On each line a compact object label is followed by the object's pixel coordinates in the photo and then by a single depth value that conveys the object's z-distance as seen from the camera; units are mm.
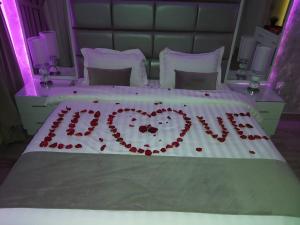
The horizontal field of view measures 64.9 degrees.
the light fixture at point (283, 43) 2711
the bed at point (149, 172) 1241
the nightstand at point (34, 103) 2555
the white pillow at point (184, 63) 2609
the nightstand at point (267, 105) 2631
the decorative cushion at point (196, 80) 2518
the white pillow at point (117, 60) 2596
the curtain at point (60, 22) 2594
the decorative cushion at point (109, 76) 2496
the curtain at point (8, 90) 2449
